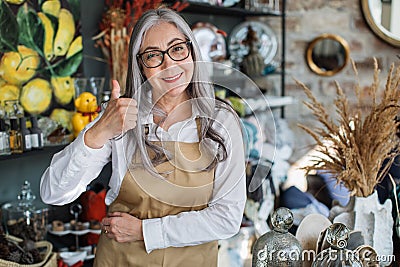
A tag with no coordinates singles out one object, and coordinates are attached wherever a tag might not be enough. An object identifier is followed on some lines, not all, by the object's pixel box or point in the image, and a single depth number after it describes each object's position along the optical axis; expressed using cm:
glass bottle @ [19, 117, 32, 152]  202
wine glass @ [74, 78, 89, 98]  234
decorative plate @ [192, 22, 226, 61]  318
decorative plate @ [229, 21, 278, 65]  353
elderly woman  132
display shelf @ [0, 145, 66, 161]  193
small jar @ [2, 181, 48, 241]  212
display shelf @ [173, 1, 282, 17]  299
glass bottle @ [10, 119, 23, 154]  199
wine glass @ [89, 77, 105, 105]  236
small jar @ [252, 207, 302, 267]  135
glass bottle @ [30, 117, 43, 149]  207
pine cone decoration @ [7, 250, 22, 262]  190
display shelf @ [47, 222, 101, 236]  228
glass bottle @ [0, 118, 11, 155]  194
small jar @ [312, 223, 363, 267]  127
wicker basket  197
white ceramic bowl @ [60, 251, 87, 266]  219
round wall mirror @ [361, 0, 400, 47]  344
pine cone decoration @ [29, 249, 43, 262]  199
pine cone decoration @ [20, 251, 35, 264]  193
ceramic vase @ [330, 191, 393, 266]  162
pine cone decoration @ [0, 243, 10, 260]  190
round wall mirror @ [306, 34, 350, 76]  362
